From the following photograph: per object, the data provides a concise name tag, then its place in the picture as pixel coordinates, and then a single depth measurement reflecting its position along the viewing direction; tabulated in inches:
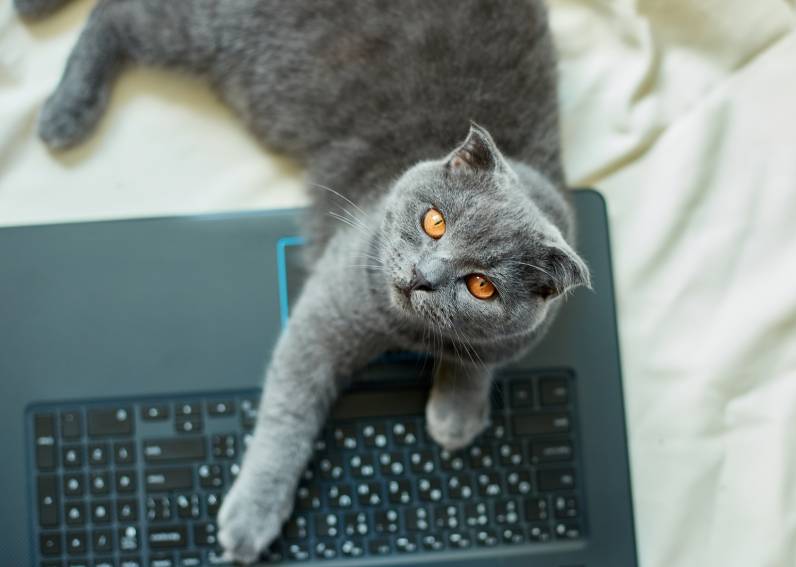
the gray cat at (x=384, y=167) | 31.9
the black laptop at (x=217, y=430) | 35.6
